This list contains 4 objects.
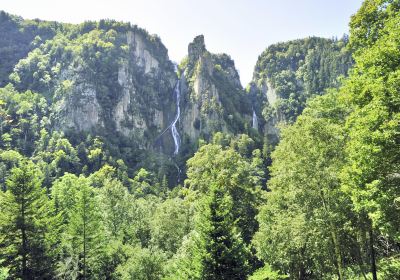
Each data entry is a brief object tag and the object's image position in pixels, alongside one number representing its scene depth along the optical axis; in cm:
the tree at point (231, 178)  3291
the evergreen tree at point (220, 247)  2125
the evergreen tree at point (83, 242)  3662
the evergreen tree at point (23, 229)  3008
